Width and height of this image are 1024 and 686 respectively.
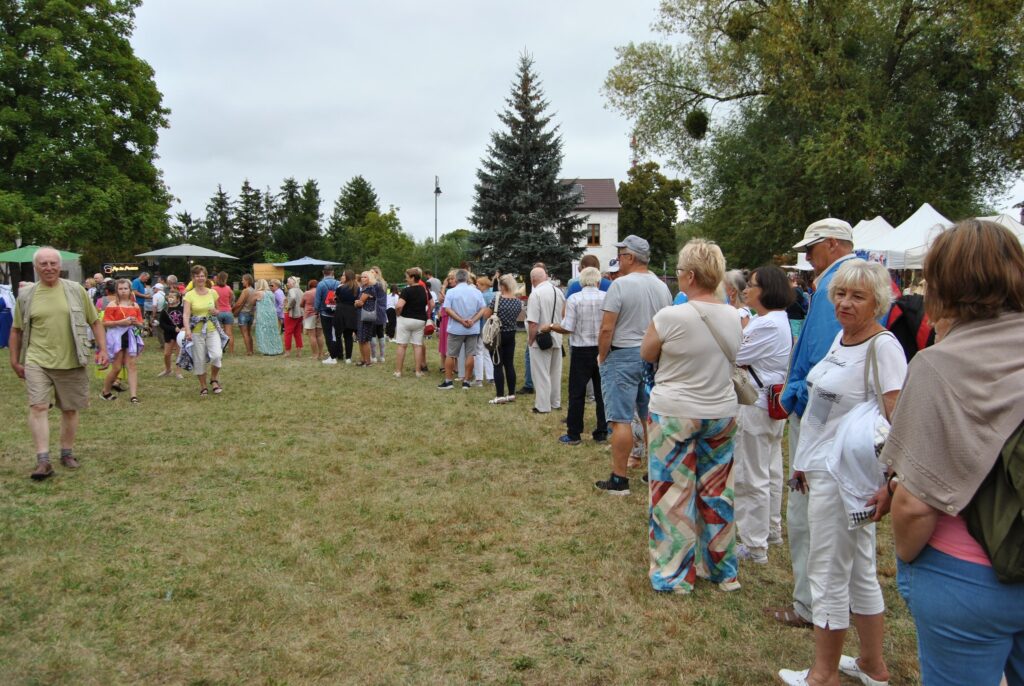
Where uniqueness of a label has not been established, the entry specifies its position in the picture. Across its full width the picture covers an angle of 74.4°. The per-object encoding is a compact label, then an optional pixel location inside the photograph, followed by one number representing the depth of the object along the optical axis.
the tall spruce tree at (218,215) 58.19
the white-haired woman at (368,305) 13.47
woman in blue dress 15.75
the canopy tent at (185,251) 22.98
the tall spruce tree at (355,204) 76.06
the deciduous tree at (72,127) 25.73
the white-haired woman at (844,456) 2.62
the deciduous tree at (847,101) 19.05
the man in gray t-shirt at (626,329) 5.32
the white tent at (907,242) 13.52
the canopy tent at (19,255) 20.13
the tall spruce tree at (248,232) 50.53
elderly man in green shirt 5.87
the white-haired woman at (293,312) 16.36
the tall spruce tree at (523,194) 30.53
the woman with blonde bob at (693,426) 3.77
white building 56.69
